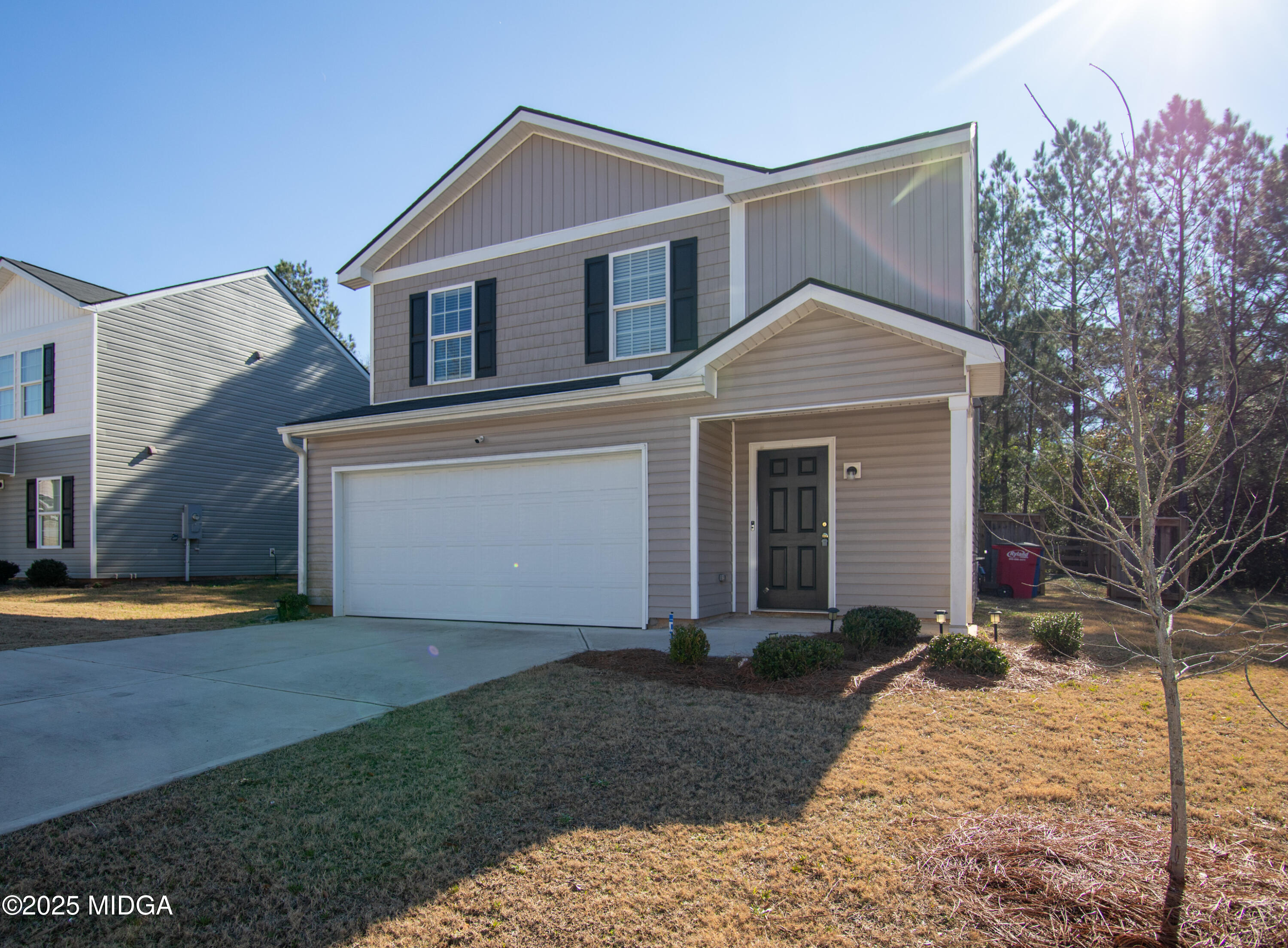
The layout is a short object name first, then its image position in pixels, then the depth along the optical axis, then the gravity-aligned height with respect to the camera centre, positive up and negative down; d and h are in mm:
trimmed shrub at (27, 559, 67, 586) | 15898 -1756
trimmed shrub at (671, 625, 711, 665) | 6852 -1416
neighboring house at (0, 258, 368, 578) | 16469 +1535
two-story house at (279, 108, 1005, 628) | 8688 +1083
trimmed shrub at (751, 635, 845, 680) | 6418 -1419
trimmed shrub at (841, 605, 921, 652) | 7262 -1334
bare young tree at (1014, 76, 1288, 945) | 2828 +240
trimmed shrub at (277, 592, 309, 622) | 10914 -1714
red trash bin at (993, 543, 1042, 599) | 13797 -1477
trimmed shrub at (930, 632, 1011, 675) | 6523 -1432
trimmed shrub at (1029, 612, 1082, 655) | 7449 -1409
